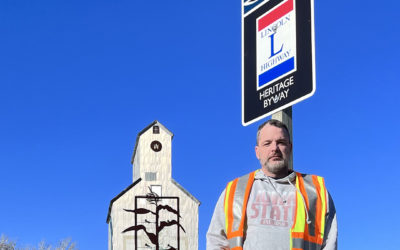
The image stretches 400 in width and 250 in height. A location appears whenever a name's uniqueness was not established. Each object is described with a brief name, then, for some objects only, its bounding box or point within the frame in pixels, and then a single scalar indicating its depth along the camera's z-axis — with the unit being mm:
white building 37094
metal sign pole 5203
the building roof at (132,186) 37316
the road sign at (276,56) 5113
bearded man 4090
